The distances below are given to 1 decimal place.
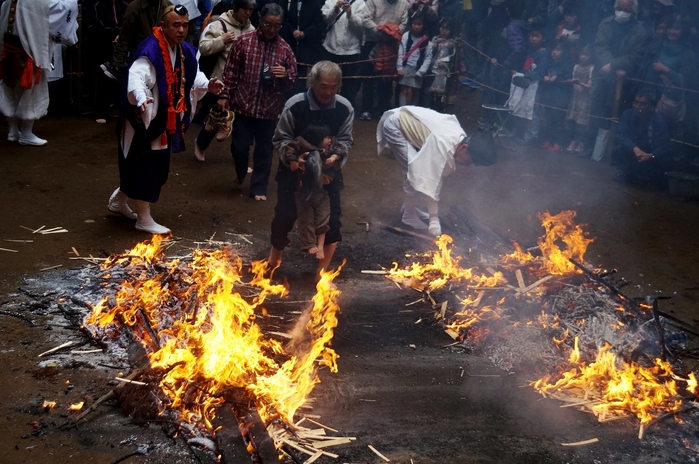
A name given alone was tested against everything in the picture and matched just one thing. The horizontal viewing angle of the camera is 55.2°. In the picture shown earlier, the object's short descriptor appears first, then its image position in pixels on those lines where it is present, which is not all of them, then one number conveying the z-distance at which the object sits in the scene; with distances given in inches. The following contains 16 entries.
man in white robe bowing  302.4
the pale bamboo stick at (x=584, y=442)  175.2
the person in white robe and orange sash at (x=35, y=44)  332.8
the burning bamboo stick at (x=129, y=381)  169.0
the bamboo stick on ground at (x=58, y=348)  184.7
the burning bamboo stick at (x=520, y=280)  247.5
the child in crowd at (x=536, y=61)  462.6
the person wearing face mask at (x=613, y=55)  425.7
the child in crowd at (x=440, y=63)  471.8
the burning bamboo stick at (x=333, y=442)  163.2
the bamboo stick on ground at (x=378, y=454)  161.0
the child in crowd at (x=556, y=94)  457.1
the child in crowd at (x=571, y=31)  455.2
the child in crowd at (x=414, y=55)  468.8
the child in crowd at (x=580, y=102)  446.0
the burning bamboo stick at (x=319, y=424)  170.4
